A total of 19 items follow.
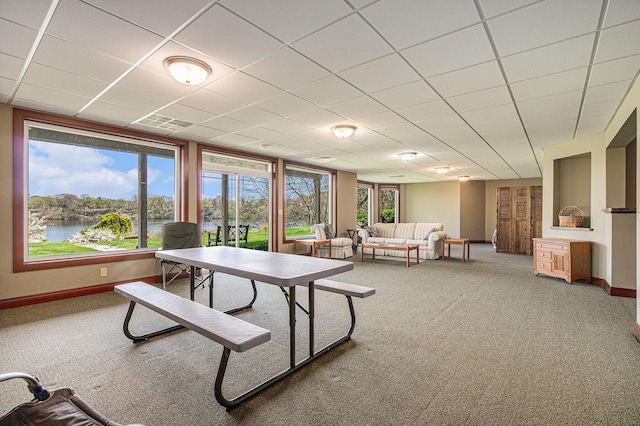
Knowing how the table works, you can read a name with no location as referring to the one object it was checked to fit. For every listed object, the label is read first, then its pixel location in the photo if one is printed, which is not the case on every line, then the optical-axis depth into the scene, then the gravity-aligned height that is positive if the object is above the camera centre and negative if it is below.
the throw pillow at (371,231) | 8.61 -0.54
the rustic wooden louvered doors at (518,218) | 8.71 -0.17
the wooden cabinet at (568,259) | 5.00 -0.79
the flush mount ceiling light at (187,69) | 2.54 +1.23
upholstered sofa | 7.61 -0.65
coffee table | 6.68 -0.80
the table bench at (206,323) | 1.76 -0.73
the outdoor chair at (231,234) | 6.10 -0.46
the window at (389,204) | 12.64 +0.35
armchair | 7.64 -0.85
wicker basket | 5.31 -0.15
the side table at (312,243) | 7.28 -0.75
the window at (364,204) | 11.89 +0.33
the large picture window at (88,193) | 4.03 +0.30
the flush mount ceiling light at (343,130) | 4.47 +1.22
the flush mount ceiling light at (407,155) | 6.45 +1.24
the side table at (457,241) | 7.45 -0.71
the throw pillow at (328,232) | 7.91 -0.51
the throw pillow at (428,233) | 7.96 -0.54
